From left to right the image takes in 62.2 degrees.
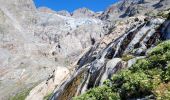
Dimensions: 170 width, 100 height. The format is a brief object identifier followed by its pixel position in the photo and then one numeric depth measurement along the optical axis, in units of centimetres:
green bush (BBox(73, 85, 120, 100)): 720
